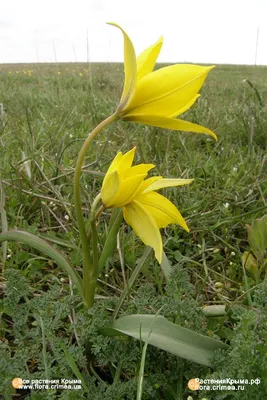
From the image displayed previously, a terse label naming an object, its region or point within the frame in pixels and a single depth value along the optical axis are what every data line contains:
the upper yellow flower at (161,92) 0.23
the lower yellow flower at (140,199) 0.24
